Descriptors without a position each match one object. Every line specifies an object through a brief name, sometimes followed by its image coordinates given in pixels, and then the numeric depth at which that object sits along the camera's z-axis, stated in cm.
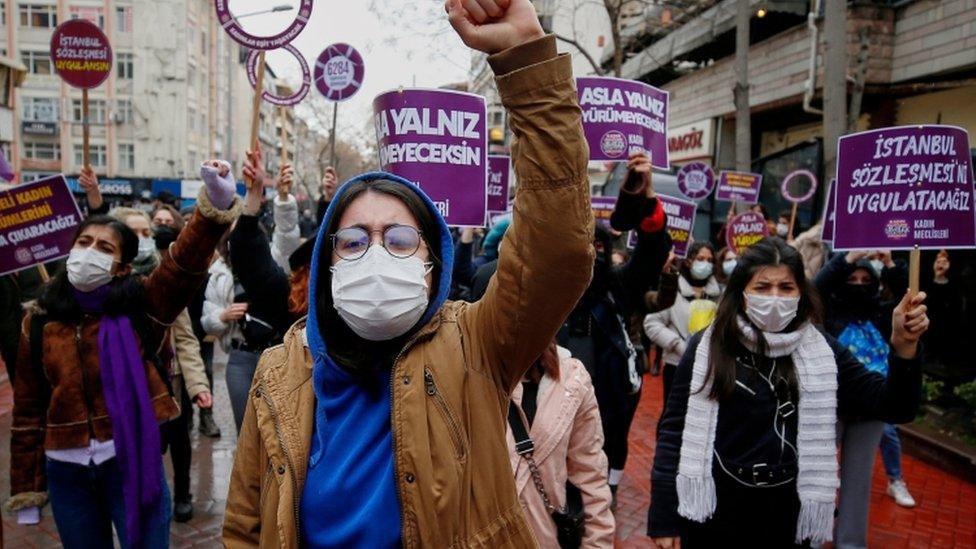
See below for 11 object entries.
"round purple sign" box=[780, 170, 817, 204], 1010
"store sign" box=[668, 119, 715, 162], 1888
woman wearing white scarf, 303
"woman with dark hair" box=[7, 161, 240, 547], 327
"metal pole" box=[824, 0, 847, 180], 838
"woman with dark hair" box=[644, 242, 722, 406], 586
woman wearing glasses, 150
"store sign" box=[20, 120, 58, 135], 4481
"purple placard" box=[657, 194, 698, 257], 712
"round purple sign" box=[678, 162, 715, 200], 1193
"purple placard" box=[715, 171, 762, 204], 1162
